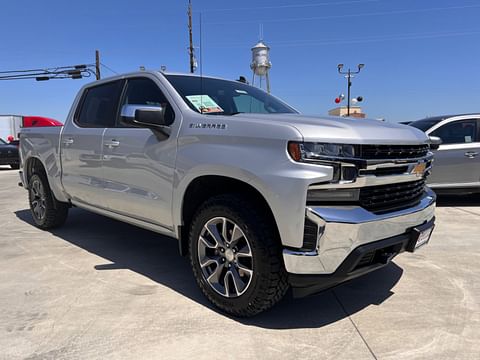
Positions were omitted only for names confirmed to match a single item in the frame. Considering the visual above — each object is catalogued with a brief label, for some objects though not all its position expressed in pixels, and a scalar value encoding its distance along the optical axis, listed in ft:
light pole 70.64
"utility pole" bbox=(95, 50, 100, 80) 97.41
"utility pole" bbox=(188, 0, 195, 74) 53.80
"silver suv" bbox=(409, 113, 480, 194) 22.27
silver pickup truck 7.81
